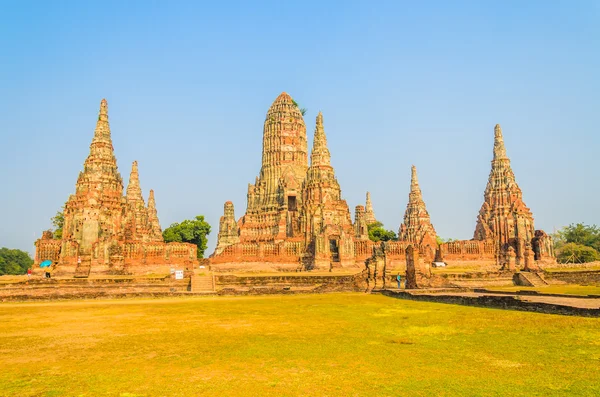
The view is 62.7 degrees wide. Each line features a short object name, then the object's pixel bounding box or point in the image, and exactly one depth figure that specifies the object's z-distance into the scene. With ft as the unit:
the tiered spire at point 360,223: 202.10
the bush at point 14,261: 279.28
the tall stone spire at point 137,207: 176.65
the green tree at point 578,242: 215.10
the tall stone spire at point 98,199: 139.44
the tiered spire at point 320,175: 167.32
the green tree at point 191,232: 229.86
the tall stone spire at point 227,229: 195.11
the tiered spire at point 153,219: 203.02
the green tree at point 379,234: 249.67
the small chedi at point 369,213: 266.53
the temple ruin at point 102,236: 135.23
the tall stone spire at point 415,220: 205.67
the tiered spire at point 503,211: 178.91
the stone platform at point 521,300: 43.86
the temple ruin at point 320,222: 151.94
